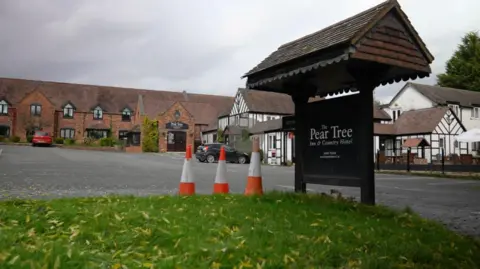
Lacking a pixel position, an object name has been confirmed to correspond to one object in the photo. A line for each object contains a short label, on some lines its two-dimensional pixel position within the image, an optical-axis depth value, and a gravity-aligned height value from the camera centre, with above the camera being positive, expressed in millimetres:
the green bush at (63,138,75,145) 52212 +1734
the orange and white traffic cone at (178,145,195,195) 7395 -437
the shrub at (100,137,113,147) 52531 +1749
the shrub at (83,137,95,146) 53200 +1963
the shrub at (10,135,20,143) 51994 +1978
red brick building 55250 +6269
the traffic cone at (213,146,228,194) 7613 -391
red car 47875 +1875
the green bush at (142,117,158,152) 51750 +2561
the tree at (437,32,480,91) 59125 +13391
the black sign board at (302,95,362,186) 6863 +266
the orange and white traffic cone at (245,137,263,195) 7316 -334
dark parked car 32281 +250
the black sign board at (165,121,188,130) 54491 +4108
